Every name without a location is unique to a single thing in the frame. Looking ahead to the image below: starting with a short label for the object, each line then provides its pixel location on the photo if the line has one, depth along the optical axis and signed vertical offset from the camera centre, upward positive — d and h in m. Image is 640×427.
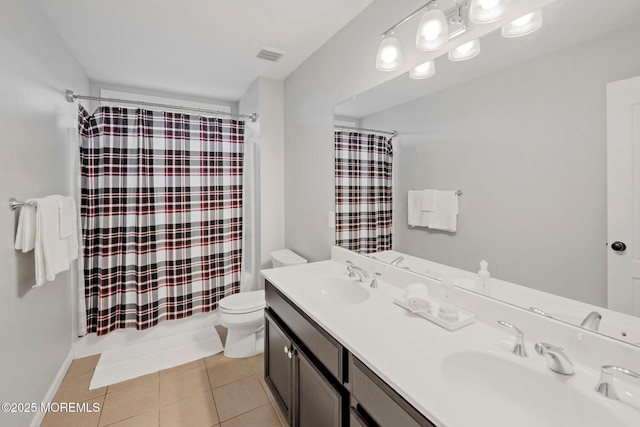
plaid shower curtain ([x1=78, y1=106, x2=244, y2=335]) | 2.31 -0.01
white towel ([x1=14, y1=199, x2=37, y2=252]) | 1.43 -0.09
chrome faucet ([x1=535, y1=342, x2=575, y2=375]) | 0.78 -0.44
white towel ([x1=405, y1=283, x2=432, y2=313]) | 1.17 -0.38
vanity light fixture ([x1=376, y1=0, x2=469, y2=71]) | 1.17 +0.77
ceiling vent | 2.20 +1.27
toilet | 2.22 -0.85
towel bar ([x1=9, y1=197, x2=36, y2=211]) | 1.39 +0.05
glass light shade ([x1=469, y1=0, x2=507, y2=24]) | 1.02 +0.73
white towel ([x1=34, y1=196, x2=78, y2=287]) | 1.51 -0.17
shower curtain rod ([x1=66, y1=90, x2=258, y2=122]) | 2.15 +0.91
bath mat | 2.13 -1.20
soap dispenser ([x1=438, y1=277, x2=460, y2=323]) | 1.08 -0.40
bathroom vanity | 0.71 -0.48
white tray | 1.05 -0.43
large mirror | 0.84 +0.22
